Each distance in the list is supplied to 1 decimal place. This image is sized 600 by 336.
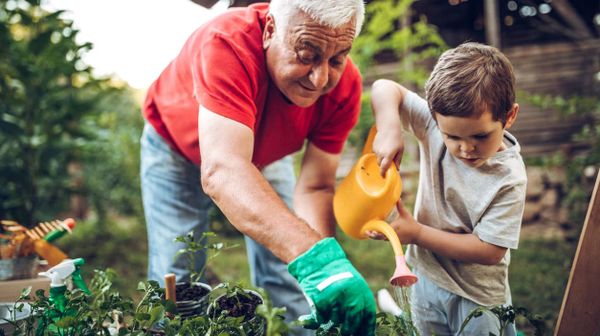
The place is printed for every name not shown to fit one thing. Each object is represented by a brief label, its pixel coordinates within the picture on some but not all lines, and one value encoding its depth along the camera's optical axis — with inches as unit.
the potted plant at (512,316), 36.5
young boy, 45.9
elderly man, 38.7
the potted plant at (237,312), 36.9
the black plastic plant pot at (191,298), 44.9
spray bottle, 42.8
